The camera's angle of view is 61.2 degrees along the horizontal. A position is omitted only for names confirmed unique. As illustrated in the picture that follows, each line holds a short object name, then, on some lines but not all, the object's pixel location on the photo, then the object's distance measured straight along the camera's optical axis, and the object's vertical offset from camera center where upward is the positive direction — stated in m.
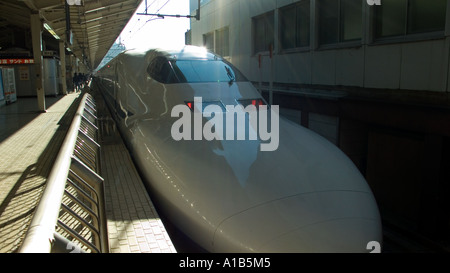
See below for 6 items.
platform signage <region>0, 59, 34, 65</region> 17.98 +1.35
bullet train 2.87 -0.80
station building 6.86 -0.08
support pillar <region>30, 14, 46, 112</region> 12.90 +1.24
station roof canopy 13.94 +3.39
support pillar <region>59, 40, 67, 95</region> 20.73 +1.24
